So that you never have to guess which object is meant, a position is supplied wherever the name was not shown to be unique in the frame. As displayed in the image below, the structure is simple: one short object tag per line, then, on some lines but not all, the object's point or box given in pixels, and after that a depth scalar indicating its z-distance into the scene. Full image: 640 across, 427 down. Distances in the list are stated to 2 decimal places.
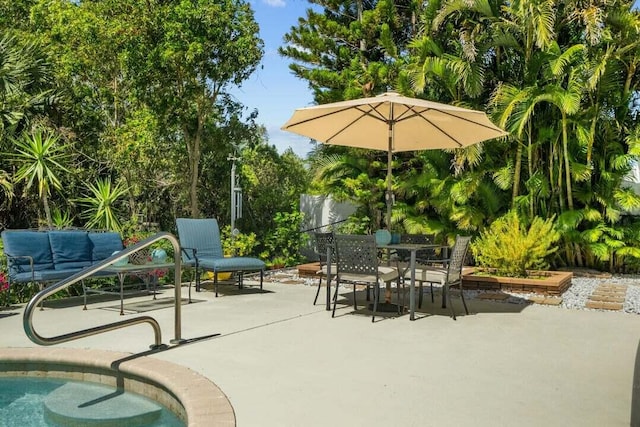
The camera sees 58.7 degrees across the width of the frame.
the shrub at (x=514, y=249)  9.13
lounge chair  7.52
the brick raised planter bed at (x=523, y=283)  8.26
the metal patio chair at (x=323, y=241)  7.56
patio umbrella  6.76
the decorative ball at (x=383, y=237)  6.80
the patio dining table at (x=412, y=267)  6.05
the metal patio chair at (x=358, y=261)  5.89
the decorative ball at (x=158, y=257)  6.91
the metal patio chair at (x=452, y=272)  6.25
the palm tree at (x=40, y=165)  9.49
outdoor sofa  6.59
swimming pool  3.55
